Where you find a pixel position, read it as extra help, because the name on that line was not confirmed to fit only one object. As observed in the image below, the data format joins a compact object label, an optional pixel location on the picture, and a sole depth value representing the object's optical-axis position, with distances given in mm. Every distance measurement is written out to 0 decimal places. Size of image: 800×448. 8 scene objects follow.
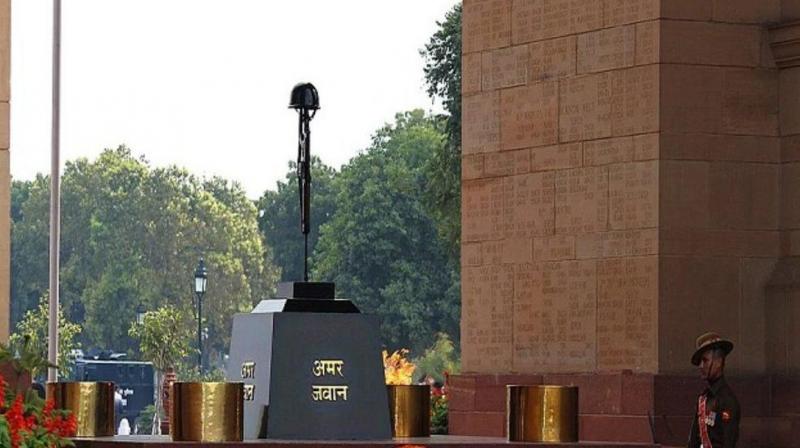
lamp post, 62572
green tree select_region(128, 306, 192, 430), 67812
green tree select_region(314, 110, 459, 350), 88188
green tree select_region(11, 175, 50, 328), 119562
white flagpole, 28859
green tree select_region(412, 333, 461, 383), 81625
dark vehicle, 81938
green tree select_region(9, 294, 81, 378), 76625
